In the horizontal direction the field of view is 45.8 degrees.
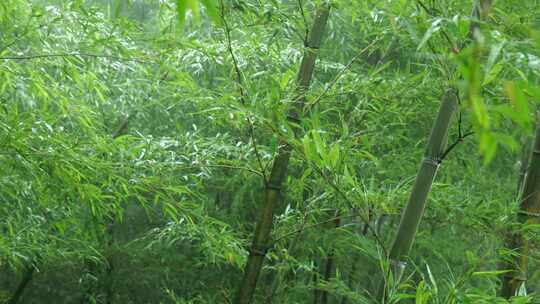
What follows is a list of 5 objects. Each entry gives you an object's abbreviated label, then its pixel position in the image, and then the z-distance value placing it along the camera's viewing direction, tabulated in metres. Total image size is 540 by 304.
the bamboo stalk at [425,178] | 1.84
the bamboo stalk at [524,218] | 2.25
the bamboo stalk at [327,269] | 4.93
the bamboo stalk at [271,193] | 2.54
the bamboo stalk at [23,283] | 5.06
